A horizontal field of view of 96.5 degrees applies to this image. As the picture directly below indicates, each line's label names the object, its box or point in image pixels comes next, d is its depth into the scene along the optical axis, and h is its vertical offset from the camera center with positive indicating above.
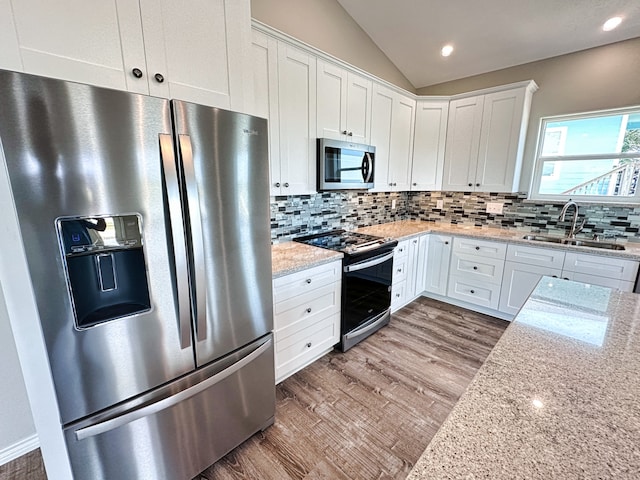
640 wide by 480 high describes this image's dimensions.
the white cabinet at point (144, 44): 0.94 +0.54
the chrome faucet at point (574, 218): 2.84 -0.31
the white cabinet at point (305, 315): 1.91 -0.93
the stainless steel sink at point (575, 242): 2.68 -0.53
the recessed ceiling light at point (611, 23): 2.38 +1.36
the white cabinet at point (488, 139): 3.01 +0.52
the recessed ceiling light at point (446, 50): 2.97 +1.42
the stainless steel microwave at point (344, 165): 2.37 +0.19
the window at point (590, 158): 2.72 +0.29
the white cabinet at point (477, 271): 3.02 -0.92
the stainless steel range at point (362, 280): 2.33 -0.81
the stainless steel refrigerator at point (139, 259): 0.90 -0.28
